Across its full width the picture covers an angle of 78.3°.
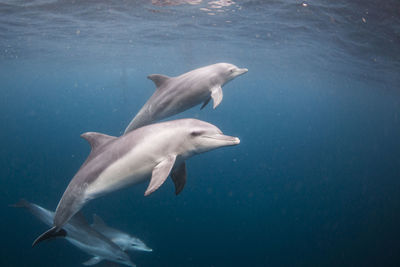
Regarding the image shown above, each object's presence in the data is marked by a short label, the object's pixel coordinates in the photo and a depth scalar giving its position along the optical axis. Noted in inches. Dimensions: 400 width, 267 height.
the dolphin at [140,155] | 136.5
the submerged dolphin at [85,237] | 270.5
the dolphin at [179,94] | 195.9
